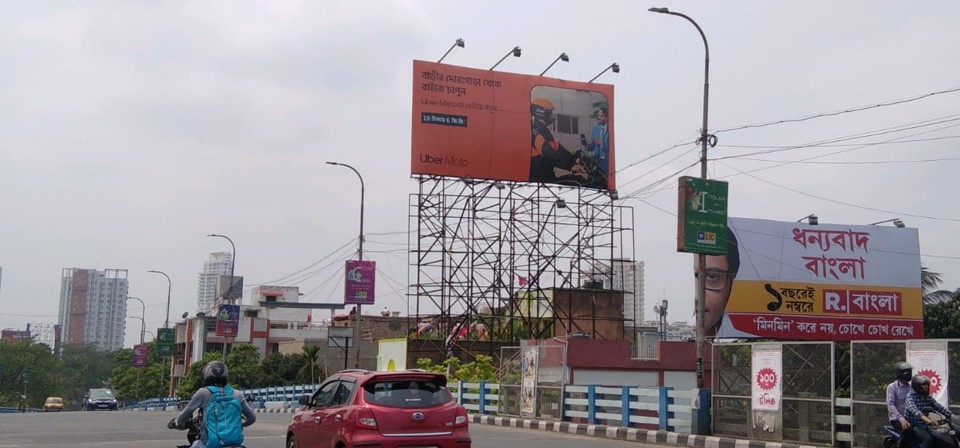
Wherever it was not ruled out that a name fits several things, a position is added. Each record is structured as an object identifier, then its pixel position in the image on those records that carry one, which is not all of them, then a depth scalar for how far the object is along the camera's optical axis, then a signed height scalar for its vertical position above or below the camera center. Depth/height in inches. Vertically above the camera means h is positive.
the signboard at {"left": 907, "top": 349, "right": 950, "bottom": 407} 593.3 -5.1
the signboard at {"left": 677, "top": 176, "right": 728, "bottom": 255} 825.5 +117.2
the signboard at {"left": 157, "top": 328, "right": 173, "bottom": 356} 2785.4 -13.9
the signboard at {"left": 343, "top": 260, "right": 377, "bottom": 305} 1519.4 +93.2
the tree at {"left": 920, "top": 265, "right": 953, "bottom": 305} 1993.1 +150.6
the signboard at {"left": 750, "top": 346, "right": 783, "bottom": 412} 726.5 -17.7
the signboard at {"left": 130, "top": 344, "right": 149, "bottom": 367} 3254.7 -63.4
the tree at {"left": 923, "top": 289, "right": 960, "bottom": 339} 1873.8 +77.8
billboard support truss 1797.5 +141.1
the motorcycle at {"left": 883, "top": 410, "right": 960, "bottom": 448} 397.1 -29.8
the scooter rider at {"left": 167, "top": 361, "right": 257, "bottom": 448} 338.6 -19.4
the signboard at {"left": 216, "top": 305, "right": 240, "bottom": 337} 1984.5 +39.1
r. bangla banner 1606.8 +121.9
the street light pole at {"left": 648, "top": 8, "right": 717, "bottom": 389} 800.8 +76.9
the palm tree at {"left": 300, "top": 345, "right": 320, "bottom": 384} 2310.4 -27.5
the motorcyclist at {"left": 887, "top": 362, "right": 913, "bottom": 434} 428.8 -14.8
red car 443.2 -32.0
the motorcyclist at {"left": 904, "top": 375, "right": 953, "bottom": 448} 402.3 -20.8
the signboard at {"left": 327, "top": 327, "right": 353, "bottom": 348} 3004.4 +33.2
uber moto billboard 1692.9 +394.6
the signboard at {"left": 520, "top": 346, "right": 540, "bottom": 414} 1061.8 -33.8
